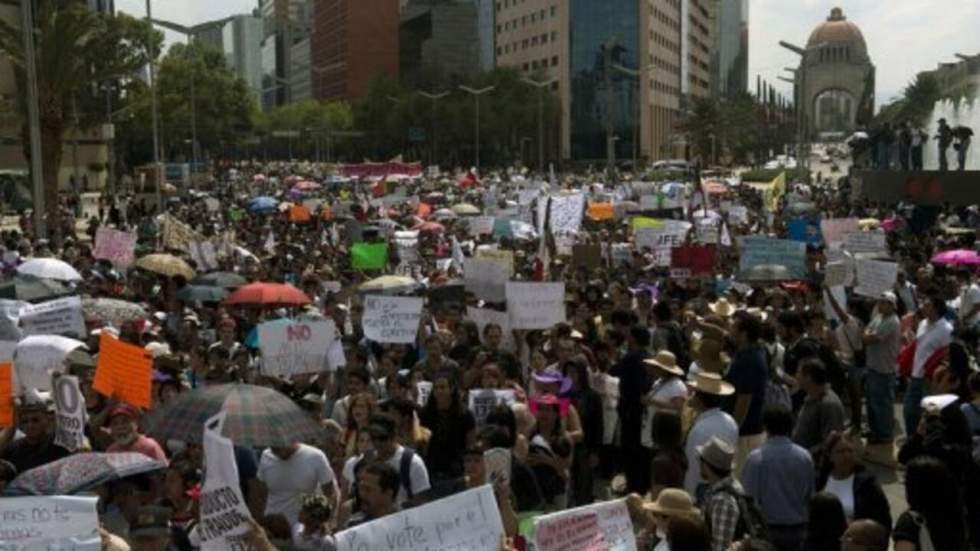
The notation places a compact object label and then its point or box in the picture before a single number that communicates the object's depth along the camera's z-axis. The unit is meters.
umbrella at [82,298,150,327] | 12.61
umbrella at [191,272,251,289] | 15.85
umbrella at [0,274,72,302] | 13.96
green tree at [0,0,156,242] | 32.22
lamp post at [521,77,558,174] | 91.36
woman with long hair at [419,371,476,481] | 8.07
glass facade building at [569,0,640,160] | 118.44
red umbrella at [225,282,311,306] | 14.32
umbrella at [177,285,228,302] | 15.29
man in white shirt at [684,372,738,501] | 7.70
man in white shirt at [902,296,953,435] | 11.05
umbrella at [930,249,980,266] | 17.08
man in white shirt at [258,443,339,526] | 7.12
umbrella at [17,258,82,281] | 15.88
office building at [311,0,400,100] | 159.62
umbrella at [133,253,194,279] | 17.36
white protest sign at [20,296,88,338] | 11.17
